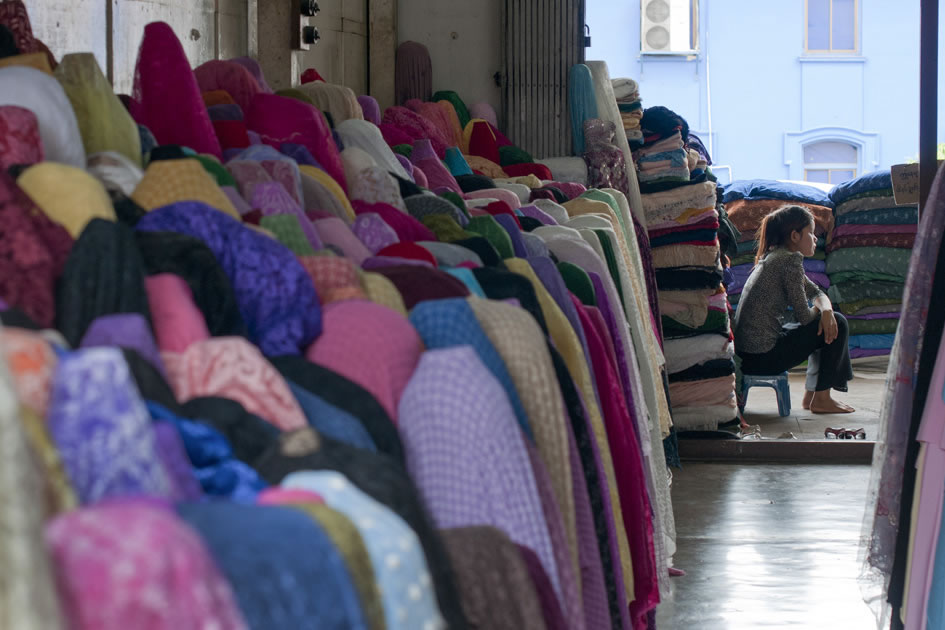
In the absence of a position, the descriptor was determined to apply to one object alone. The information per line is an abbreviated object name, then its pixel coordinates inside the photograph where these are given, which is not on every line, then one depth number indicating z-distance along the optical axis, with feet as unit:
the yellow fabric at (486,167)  26.55
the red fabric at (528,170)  27.02
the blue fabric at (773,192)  51.49
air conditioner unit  82.17
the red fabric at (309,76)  26.48
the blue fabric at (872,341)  51.44
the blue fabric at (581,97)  32.27
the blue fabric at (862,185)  49.94
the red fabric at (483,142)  28.32
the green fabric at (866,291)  49.98
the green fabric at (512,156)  28.63
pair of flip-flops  36.70
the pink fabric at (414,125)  24.41
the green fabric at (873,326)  51.01
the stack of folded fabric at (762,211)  51.19
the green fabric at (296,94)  18.66
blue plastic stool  41.22
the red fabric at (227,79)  16.79
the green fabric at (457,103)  31.30
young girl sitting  39.81
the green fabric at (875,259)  49.24
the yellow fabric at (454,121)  28.40
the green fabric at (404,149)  21.18
